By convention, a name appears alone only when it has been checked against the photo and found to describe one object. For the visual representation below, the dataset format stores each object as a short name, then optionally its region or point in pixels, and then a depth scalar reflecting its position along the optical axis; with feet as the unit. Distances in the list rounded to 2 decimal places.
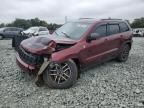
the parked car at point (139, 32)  46.90
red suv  8.41
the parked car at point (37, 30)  37.68
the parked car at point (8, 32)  37.75
